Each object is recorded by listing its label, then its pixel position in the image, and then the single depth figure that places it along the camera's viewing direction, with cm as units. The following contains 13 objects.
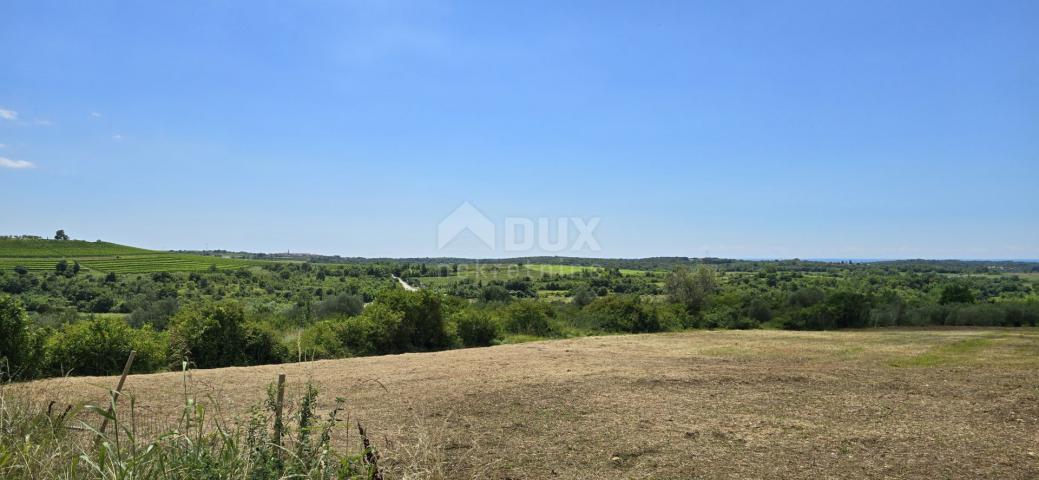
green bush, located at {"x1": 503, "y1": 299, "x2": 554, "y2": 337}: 2644
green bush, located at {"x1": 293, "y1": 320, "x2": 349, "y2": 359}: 1817
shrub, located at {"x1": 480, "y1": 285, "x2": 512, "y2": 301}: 3486
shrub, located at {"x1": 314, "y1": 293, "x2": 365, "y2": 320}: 2519
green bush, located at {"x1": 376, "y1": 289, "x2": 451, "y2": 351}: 2105
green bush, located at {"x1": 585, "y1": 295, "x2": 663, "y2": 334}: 2905
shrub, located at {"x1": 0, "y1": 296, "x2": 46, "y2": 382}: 1183
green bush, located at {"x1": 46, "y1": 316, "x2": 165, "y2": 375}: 1305
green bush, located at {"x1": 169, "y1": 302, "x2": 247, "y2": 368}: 1579
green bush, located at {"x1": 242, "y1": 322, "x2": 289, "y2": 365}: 1672
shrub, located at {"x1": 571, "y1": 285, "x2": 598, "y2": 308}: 3759
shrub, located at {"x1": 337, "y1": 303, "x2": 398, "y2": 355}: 1958
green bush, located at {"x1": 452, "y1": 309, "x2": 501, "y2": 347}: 2316
